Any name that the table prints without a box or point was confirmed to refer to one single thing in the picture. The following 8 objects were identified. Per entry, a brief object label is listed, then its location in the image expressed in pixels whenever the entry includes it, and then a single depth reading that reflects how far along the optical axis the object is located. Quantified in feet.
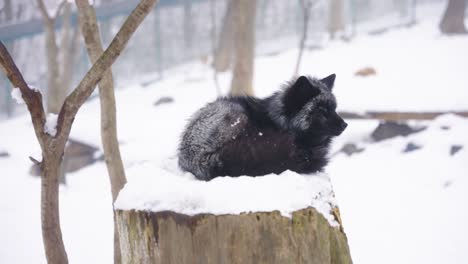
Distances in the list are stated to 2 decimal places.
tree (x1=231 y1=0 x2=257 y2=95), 38.27
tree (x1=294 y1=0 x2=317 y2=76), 34.84
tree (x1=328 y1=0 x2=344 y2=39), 71.36
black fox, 10.48
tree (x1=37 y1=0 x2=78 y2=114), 27.55
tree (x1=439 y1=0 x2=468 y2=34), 52.19
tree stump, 8.38
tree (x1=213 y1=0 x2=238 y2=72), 56.44
